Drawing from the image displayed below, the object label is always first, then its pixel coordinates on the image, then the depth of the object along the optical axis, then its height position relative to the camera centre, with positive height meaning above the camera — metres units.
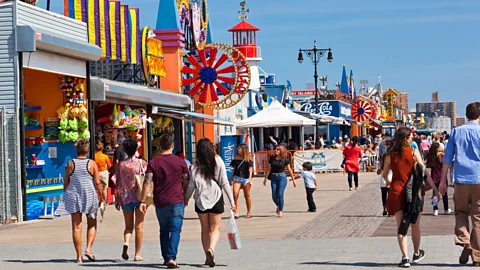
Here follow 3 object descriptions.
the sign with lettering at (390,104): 121.10 +4.82
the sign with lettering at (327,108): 65.38 +2.40
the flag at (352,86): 88.09 +5.34
